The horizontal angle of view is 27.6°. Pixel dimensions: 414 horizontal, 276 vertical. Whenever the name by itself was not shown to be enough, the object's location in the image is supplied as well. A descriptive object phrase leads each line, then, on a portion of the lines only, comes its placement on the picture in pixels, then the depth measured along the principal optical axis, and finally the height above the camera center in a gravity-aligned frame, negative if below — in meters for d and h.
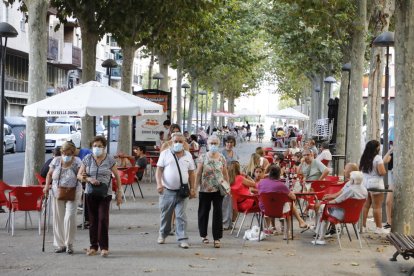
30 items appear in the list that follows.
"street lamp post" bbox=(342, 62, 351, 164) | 26.05 +2.09
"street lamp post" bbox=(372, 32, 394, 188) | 16.38 +1.44
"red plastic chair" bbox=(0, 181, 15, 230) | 13.47 -1.09
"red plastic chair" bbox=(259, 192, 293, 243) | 12.68 -1.07
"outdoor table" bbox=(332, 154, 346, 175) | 26.02 -0.94
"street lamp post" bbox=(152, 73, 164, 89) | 37.91 +2.42
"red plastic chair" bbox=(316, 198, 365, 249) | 12.52 -1.14
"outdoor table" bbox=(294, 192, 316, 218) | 13.31 -0.96
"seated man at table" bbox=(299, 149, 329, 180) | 16.33 -0.68
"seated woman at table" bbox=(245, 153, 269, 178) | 14.94 -0.57
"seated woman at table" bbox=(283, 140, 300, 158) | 24.95 -0.54
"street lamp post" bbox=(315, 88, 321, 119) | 49.09 +1.96
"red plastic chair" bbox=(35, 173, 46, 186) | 15.11 -0.95
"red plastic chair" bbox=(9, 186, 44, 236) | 13.24 -1.14
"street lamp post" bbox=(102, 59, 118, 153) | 27.30 +2.10
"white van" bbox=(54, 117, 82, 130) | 47.41 +0.32
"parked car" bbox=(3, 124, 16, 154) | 42.28 -0.76
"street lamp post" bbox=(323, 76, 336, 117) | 37.26 +2.39
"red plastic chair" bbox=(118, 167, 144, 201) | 18.05 -1.00
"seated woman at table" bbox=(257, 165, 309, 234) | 12.68 -0.74
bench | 9.39 -1.25
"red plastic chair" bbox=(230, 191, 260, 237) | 13.38 -1.15
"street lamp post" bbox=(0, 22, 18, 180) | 17.70 +1.93
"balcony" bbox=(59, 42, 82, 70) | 60.84 +5.19
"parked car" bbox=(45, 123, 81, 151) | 43.16 -0.38
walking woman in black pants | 12.38 -0.80
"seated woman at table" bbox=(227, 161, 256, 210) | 13.45 -0.90
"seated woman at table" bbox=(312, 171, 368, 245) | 12.48 -0.86
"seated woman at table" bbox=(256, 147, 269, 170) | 15.18 -0.55
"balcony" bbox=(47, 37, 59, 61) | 55.78 +5.23
